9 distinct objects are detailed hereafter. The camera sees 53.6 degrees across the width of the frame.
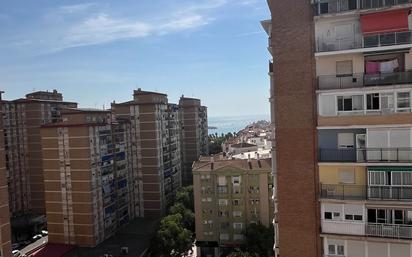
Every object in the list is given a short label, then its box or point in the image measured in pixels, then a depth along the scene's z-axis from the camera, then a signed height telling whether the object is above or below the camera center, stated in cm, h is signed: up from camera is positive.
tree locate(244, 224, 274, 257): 4403 -1323
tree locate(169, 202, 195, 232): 5512 -1277
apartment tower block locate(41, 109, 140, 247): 5356 -714
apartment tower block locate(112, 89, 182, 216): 6712 -380
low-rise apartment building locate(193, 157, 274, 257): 4934 -994
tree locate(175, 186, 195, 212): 6066 -1167
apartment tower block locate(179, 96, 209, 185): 9094 -261
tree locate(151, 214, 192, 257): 4669 -1373
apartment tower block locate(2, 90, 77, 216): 6794 -404
